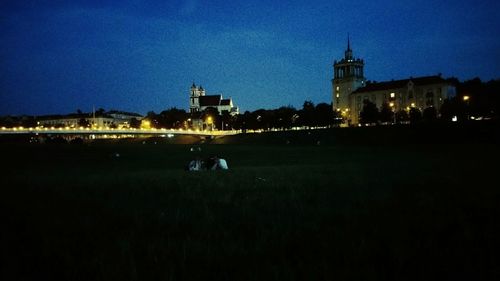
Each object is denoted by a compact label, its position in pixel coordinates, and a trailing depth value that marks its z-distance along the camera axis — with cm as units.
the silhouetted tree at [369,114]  14025
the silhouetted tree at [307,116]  15875
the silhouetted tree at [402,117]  15005
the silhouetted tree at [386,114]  14050
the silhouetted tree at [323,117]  15750
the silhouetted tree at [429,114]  12909
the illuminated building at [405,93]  16425
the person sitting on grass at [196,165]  2325
